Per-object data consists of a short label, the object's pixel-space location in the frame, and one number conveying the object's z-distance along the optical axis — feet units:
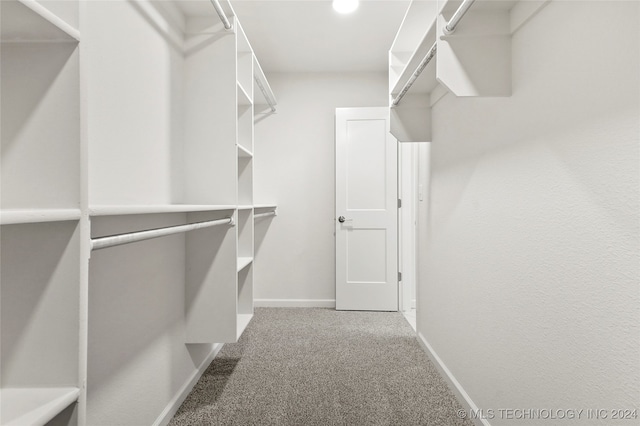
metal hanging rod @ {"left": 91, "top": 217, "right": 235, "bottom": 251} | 2.41
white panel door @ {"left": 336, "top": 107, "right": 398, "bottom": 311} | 10.83
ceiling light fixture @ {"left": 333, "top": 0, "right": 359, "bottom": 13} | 7.55
